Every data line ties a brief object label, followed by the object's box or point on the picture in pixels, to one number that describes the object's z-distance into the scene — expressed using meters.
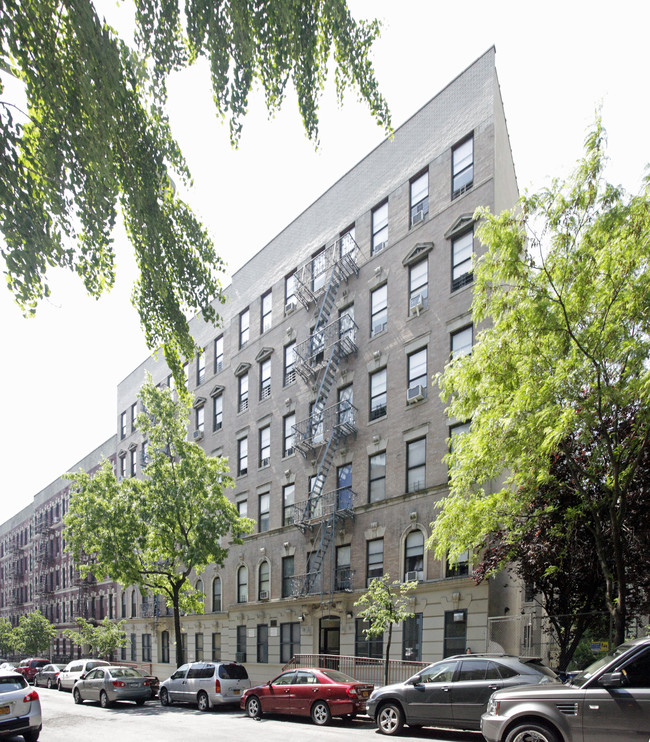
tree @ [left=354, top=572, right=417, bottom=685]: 19.86
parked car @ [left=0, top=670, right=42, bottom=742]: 13.51
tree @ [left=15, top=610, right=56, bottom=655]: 53.79
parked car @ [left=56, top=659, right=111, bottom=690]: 30.56
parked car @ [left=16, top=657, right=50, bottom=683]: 40.20
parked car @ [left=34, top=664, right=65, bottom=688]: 35.50
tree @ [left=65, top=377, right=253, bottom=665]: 27.83
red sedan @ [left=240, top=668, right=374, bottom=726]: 16.72
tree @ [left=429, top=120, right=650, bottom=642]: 12.31
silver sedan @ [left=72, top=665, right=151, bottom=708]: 24.36
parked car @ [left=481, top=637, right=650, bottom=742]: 8.70
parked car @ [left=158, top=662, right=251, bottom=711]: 21.64
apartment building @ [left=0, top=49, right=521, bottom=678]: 23.14
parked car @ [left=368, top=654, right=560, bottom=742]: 13.13
